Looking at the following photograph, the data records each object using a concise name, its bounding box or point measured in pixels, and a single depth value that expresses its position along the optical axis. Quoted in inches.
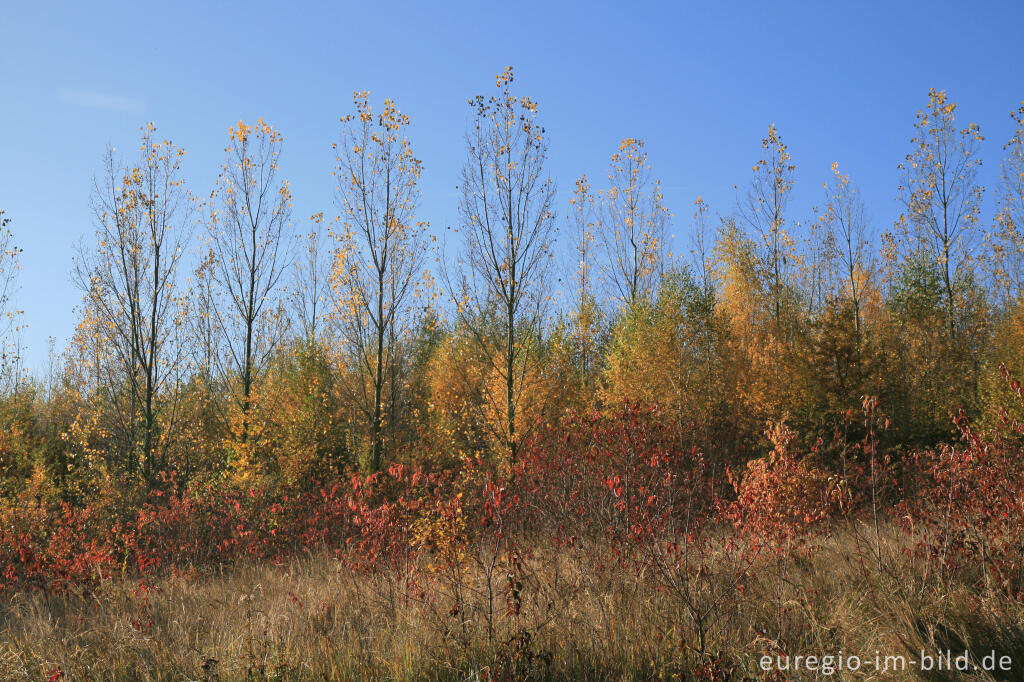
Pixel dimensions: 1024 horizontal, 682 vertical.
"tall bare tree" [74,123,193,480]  761.0
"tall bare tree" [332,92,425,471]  754.8
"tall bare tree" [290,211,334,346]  1405.0
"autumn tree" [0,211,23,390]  758.5
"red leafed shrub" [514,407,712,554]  286.5
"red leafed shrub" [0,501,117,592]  372.5
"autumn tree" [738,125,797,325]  1023.0
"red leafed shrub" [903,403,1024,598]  247.0
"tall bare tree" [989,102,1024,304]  1043.3
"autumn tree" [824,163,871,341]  1043.9
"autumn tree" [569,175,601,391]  1148.5
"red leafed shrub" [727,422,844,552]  285.9
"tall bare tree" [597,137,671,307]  1205.7
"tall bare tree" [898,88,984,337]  1053.8
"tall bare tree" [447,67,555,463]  650.2
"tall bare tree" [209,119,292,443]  834.8
